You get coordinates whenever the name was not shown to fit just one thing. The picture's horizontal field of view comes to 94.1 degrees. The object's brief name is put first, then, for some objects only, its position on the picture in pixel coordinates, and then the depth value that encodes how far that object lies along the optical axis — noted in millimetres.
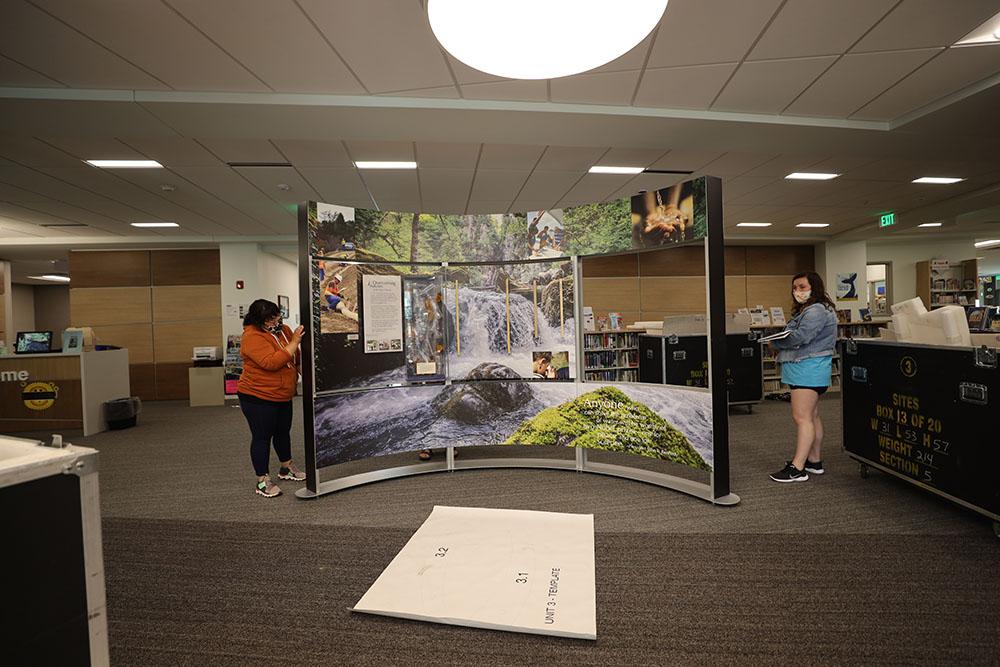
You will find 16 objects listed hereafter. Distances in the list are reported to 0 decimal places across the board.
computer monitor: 6465
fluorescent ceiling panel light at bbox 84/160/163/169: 4977
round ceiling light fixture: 1657
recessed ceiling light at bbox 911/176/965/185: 6324
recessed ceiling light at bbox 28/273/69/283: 13556
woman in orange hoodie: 3443
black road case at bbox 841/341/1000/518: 2645
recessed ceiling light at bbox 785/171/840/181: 5934
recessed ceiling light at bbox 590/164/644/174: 5527
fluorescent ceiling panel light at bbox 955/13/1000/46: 3003
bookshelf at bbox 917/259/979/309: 11273
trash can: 6387
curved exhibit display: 3412
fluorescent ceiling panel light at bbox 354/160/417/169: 5203
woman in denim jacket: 3488
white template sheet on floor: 1978
